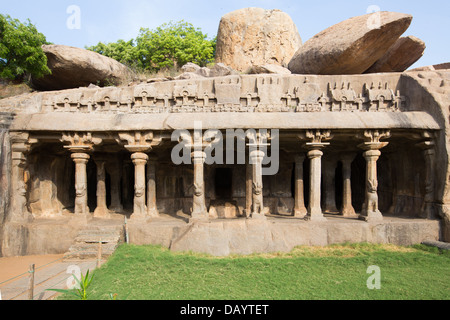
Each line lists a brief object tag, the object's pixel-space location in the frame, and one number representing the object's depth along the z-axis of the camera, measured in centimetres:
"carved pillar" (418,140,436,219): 827
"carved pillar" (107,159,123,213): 1099
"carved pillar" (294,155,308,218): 1004
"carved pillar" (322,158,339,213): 1100
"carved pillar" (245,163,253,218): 897
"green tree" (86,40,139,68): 2389
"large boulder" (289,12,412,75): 990
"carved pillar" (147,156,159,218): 961
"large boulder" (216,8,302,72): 1548
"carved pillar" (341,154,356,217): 985
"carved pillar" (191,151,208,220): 794
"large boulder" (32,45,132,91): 1250
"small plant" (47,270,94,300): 451
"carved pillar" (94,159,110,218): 984
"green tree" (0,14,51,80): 1167
